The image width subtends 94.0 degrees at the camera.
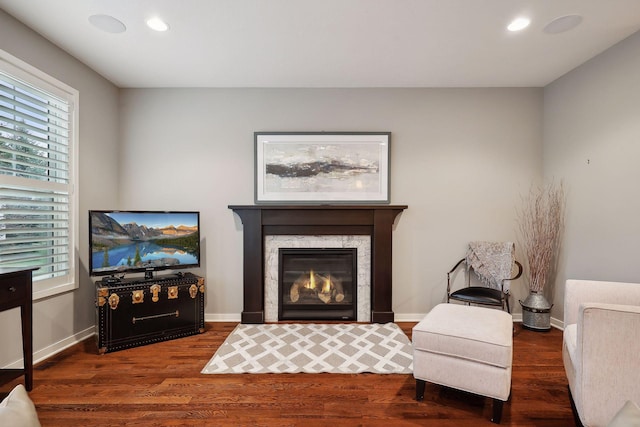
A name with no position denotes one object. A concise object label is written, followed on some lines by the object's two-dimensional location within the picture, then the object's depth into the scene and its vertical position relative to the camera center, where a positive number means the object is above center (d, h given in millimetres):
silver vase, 3049 -1035
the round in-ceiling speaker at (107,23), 2200 +1445
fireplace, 3264 -200
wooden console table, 1895 -589
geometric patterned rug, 2320 -1203
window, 2229 +318
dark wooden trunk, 2594 -902
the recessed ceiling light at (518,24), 2211 +1422
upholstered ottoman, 1717 -856
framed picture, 3348 +460
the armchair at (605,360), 1385 -711
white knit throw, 3035 -517
